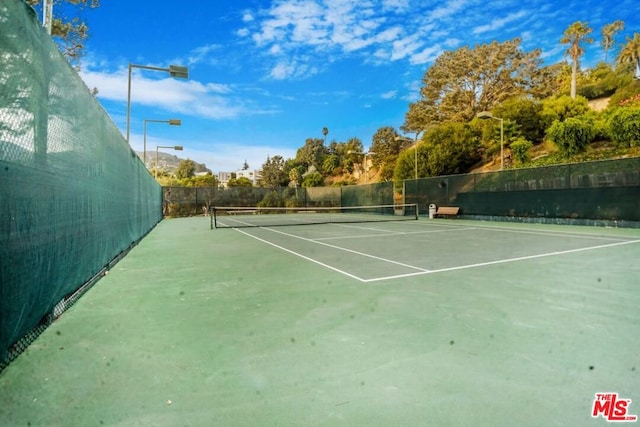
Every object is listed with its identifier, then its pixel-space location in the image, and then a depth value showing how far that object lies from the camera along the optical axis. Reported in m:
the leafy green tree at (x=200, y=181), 58.69
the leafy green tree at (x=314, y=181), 57.92
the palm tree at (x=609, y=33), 53.42
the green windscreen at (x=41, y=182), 2.13
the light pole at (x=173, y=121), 15.16
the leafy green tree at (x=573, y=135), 22.91
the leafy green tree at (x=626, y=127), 20.06
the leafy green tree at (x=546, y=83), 39.72
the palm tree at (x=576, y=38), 37.41
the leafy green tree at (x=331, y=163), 68.62
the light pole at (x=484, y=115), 16.41
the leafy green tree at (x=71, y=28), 11.67
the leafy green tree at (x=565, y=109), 27.69
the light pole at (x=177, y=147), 21.20
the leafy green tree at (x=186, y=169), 85.59
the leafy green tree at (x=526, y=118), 29.09
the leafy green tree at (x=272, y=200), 28.83
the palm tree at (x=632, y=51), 43.06
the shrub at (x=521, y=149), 25.75
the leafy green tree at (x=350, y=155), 63.39
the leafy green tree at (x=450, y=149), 30.19
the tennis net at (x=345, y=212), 16.12
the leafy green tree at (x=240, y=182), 62.88
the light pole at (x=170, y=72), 9.68
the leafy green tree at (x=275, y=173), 66.88
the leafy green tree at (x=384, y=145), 52.34
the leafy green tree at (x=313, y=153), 72.19
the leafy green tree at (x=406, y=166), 30.94
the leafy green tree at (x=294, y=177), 66.44
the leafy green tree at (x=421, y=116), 43.84
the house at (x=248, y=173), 131.25
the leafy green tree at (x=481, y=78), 40.09
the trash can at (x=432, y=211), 18.91
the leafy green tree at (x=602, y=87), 39.19
